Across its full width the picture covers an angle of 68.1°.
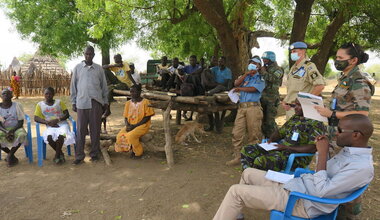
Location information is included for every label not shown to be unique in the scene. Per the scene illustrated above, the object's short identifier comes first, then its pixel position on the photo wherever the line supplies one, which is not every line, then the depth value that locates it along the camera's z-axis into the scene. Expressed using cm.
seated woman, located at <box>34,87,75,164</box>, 480
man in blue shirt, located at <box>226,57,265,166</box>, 470
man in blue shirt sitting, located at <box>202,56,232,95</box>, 693
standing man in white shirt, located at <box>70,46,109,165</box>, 476
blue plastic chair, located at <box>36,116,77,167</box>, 474
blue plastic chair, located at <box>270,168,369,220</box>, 207
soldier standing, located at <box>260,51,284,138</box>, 511
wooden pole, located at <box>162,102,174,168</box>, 496
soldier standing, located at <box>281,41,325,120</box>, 392
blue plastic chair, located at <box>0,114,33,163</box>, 487
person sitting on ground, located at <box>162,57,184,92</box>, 730
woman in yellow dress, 509
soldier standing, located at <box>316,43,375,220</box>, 282
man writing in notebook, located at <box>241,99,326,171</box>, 326
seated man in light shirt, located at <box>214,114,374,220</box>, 206
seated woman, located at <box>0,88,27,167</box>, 468
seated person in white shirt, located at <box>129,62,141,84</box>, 785
